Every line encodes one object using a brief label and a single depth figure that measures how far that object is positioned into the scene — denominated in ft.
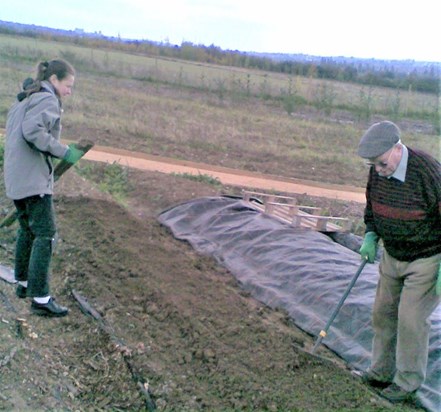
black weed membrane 16.12
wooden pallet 24.35
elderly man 12.51
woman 13.60
